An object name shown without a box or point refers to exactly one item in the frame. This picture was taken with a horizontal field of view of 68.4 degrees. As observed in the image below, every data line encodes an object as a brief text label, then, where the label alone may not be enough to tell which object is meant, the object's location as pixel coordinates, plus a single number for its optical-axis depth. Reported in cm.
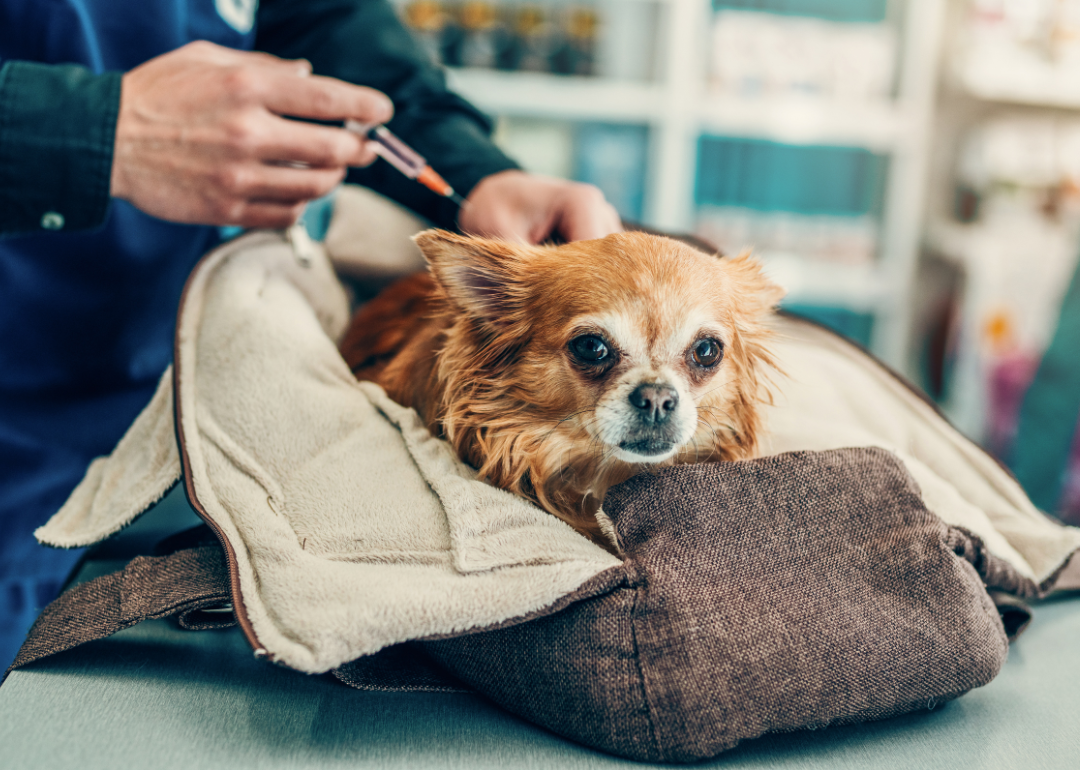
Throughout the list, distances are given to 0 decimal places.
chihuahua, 85
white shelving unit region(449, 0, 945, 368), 293
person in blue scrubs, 90
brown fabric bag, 61
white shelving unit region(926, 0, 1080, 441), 285
